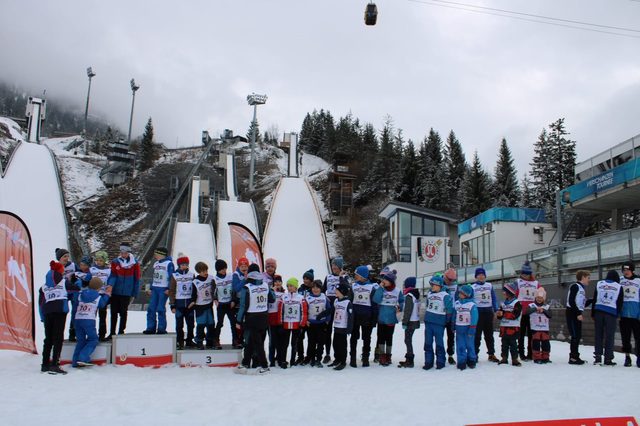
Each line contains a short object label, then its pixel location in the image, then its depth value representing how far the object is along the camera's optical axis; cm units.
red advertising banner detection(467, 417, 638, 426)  455
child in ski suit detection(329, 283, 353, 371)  875
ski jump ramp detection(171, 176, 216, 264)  2853
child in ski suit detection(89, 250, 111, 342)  905
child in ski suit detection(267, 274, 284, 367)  891
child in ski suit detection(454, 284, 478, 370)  835
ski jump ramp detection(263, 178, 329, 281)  2452
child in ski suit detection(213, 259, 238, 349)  915
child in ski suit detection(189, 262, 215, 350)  896
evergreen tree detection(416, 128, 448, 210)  5147
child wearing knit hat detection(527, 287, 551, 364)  888
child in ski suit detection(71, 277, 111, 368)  812
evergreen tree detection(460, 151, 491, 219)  4694
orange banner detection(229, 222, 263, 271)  1453
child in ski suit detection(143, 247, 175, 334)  908
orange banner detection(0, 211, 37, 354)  870
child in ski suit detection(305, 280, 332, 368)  905
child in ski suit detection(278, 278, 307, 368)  889
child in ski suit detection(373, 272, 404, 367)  899
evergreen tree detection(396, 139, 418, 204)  5472
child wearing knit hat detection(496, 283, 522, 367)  866
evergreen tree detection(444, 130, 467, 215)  5314
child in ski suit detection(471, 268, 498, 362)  913
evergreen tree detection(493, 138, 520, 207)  4950
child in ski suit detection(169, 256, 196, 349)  898
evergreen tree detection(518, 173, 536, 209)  4856
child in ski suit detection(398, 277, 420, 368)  885
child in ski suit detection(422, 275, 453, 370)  855
